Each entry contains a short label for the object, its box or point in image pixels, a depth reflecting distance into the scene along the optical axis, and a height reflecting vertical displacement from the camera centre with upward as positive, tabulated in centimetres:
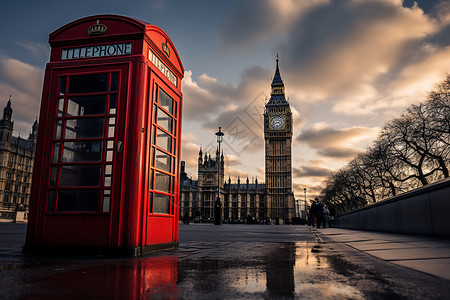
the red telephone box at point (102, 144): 508 +113
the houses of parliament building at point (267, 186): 10275 +943
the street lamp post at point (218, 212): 3931 +41
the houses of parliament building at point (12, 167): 7138 +1027
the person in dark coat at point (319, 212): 2075 +32
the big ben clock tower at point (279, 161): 10206 +1689
